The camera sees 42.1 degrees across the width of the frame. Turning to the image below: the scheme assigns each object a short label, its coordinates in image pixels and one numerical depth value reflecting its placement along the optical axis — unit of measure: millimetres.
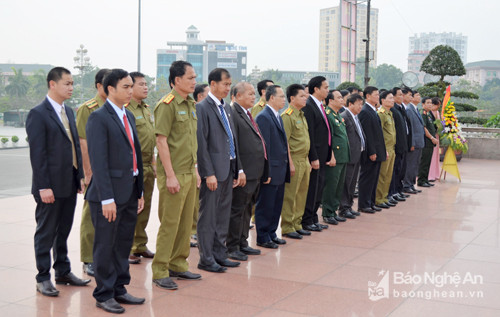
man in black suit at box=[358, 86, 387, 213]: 8227
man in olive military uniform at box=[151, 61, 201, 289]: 4621
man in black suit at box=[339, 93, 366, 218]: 7832
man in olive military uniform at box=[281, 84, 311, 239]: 6426
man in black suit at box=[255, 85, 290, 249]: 6094
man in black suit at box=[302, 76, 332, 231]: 6895
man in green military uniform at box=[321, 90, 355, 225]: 7301
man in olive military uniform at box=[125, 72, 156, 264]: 5438
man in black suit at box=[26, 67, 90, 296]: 4379
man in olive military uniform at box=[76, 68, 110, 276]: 4945
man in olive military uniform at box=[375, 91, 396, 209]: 8705
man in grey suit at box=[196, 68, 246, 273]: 5066
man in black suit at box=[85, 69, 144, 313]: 3986
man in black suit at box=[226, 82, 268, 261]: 5625
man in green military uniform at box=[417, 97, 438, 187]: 10922
